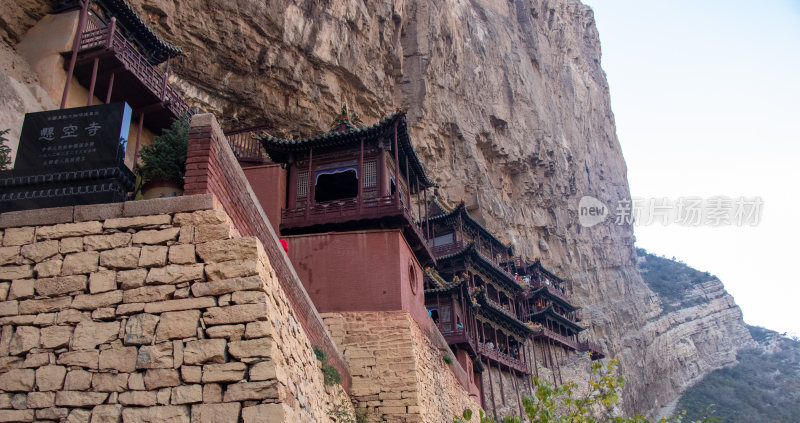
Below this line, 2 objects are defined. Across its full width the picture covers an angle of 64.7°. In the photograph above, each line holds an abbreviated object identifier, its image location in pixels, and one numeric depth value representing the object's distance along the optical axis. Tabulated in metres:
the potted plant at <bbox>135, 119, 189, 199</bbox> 7.36
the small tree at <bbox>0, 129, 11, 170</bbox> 7.64
